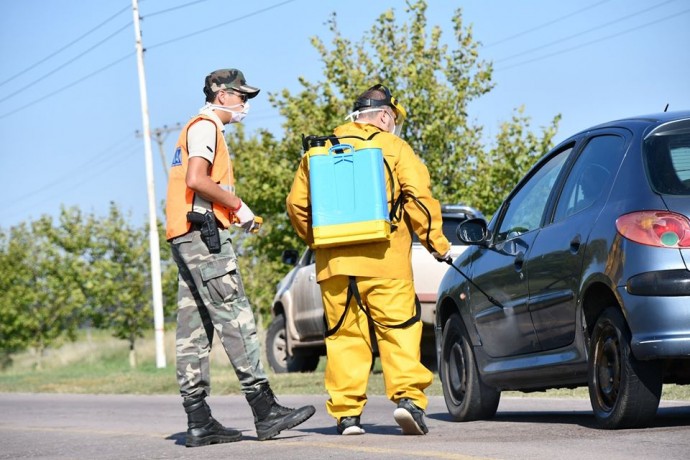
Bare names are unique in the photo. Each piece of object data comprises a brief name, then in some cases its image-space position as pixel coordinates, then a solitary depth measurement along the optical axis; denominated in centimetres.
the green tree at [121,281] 6122
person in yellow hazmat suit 770
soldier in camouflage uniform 780
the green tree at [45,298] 6353
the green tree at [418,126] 3556
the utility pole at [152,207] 3541
